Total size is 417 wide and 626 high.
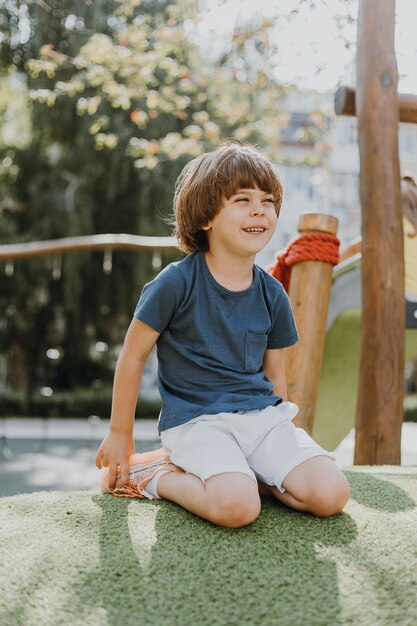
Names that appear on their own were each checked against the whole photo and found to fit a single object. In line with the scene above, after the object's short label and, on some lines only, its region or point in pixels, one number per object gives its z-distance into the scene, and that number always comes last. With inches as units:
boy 86.4
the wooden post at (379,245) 137.3
